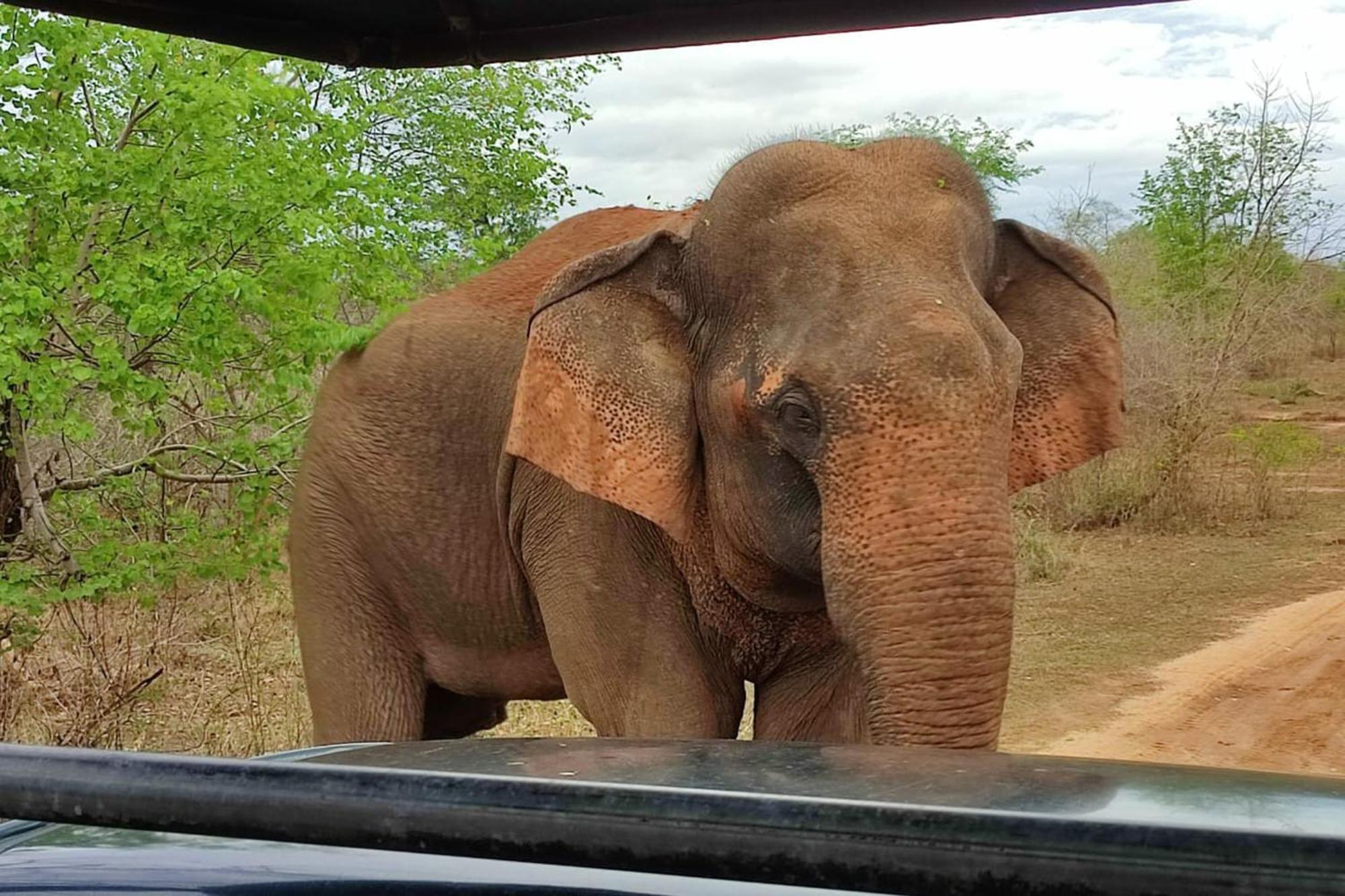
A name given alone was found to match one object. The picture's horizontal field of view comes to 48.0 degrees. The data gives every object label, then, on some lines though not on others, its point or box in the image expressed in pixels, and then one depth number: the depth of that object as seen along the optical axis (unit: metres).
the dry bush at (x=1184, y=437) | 16.56
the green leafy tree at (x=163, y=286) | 6.61
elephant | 3.44
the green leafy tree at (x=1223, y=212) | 19.97
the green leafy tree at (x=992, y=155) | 20.09
